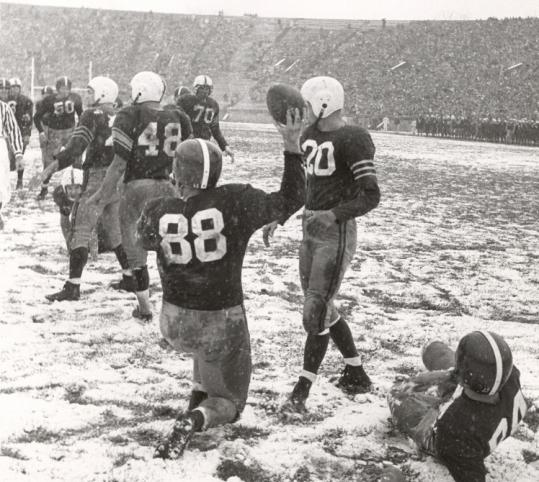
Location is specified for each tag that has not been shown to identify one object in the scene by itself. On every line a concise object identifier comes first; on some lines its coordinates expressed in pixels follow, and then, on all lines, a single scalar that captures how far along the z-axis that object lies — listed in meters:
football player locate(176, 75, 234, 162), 10.38
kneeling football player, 3.46
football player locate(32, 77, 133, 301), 6.22
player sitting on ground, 3.17
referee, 5.67
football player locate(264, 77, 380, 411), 4.14
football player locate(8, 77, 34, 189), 12.51
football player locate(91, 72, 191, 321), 5.44
